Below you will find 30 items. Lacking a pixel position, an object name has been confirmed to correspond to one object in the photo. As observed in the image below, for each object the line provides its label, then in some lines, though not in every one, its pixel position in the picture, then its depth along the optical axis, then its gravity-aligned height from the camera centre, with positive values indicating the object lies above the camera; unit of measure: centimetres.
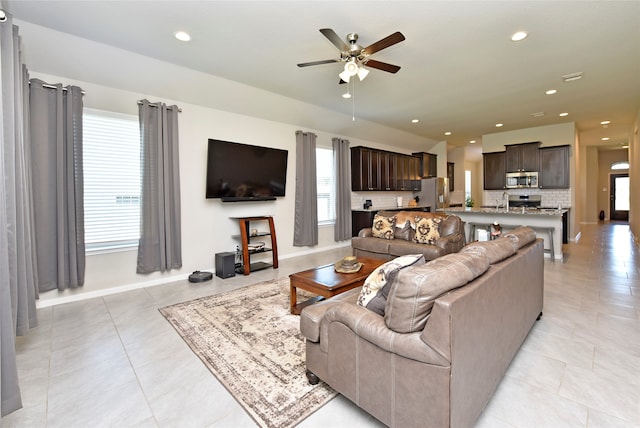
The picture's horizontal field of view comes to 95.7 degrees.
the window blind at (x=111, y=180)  372 +39
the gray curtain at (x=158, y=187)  399 +30
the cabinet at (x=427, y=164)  902 +130
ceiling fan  254 +150
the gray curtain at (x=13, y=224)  154 -10
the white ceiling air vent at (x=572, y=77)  419 +187
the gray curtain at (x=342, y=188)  673 +44
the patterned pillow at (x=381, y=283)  167 -46
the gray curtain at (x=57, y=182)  321 +31
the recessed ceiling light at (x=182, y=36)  304 +184
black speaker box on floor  446 -89
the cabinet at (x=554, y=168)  702 +89
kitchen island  532 -35
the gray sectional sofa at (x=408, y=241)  436 -58
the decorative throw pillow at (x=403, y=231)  486 -43
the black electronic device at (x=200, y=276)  425 -102
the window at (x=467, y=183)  1253 +93
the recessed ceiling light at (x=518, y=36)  309 +182
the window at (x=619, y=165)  1130 +149
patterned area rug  174 -116
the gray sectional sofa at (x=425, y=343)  128 -70
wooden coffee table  267 -72
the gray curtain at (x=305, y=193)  597 +29
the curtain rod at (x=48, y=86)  324 +139
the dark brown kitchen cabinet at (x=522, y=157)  744 +124
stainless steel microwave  749 +65
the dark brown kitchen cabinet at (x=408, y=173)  821 +96
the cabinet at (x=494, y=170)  799 +95
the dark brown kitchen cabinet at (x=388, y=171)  764 +95
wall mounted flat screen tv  469 +63
